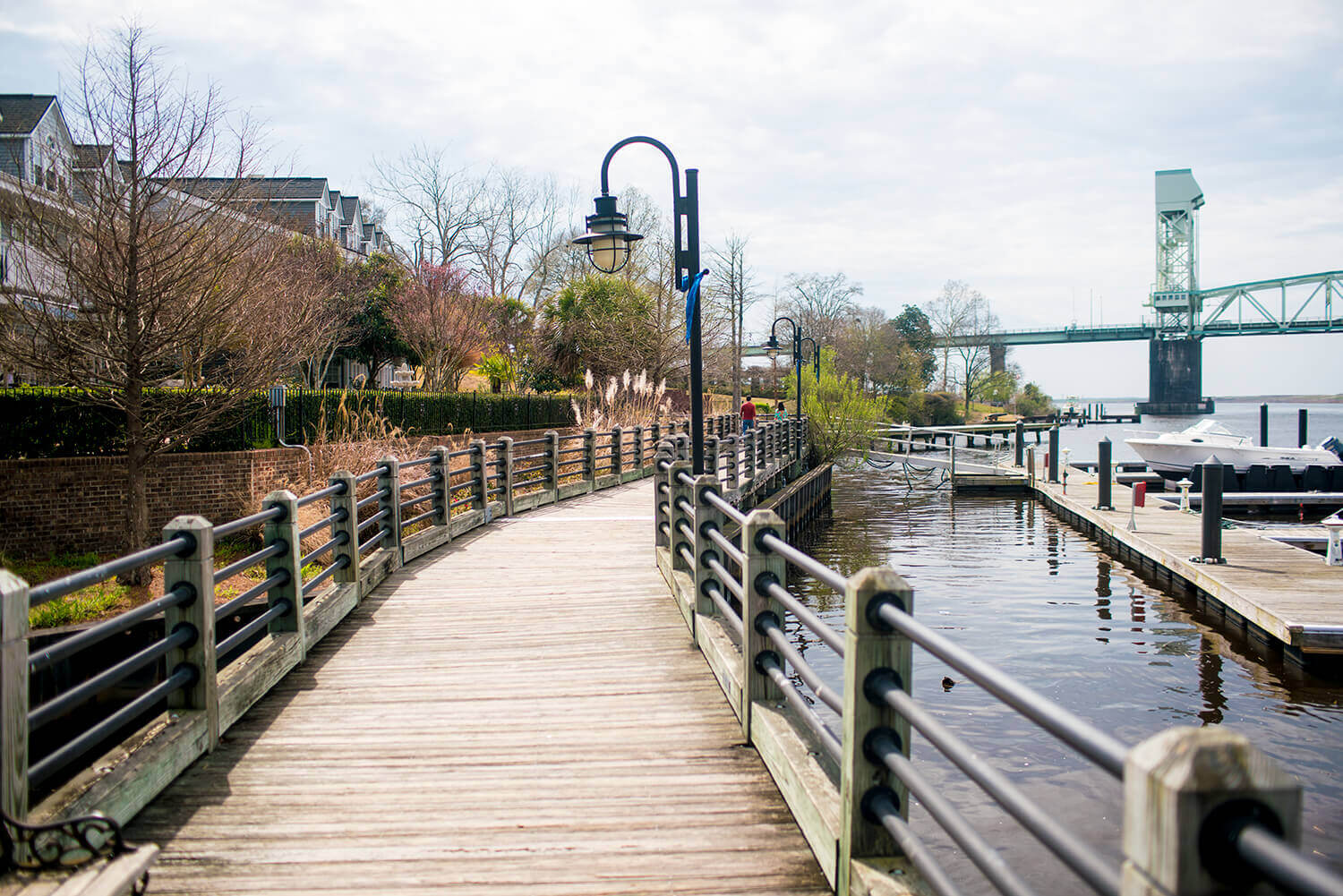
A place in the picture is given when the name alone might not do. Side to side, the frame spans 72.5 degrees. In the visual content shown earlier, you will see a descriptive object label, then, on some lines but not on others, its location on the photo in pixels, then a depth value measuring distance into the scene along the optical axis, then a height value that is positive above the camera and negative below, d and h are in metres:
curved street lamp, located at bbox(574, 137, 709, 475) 10.36 +1.92
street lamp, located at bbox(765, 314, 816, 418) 28.94 +1.90
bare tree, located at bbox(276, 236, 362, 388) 23.73 +3.79
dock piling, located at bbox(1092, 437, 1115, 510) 21.88 -1.90
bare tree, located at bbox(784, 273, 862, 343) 82.19 +9.57
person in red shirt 28.08 -0.31
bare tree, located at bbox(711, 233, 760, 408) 57.41 +7.76
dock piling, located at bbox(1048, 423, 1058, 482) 28.55 -1.78
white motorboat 28.12 -1.81
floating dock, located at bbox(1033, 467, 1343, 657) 10.38 -2.54
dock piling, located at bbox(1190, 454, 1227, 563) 12.86 -1.70
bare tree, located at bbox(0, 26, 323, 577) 12.04 +1.92
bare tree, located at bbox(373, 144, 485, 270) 53.62 +11.07
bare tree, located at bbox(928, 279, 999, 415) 89.69 +5.98
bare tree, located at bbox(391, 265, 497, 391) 34.50 +3.19
